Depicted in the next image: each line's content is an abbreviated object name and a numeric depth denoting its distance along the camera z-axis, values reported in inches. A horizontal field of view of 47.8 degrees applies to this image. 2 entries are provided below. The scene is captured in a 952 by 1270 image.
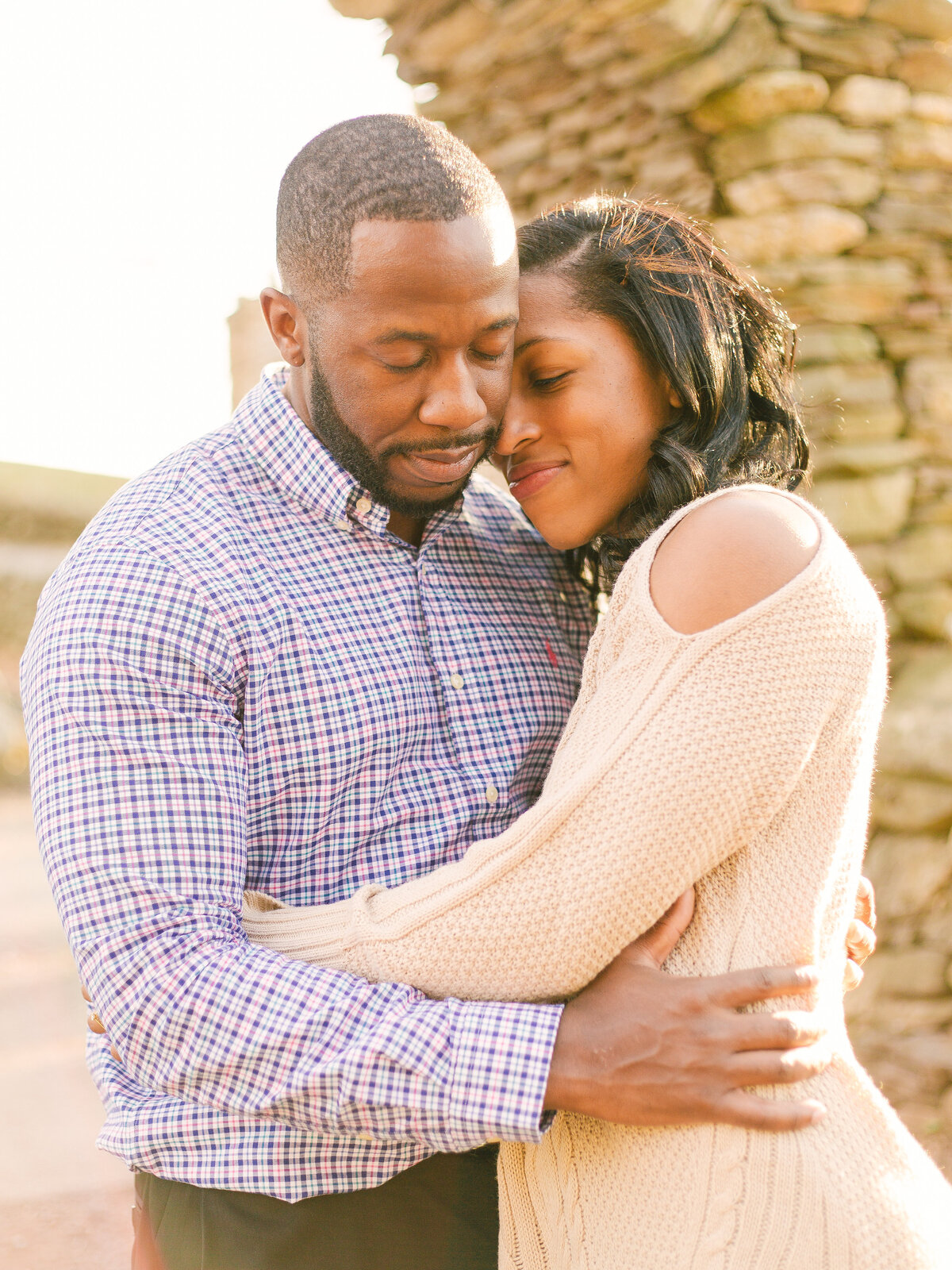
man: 46.4
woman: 45.3
